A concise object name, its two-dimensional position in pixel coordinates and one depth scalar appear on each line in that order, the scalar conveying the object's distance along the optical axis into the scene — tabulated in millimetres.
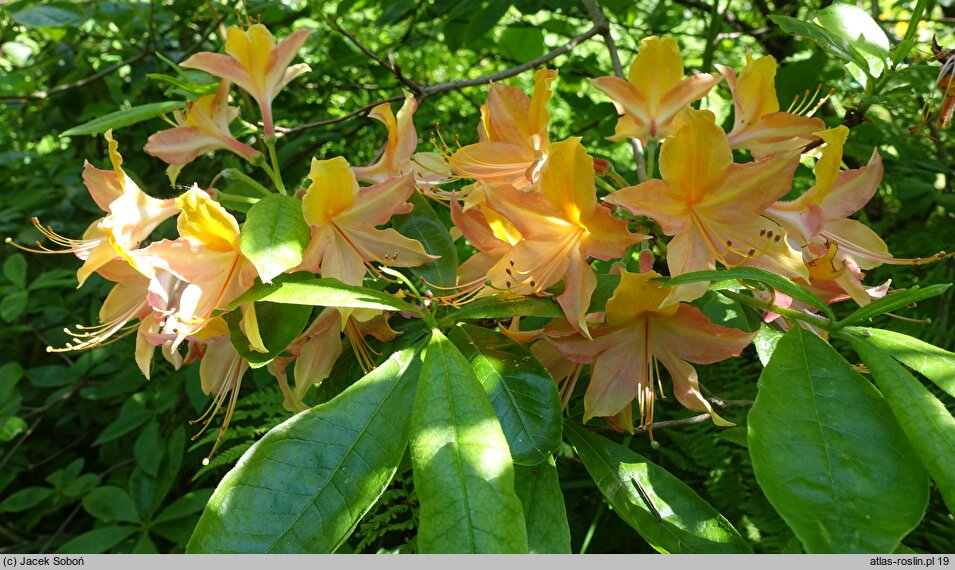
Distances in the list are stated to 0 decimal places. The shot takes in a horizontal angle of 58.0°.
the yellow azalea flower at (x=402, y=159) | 357
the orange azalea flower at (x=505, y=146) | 333
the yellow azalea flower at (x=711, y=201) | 286
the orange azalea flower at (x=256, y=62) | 380
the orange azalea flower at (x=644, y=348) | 298
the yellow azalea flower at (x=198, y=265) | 286
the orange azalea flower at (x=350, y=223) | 307
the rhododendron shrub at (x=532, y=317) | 234
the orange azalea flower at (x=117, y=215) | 304
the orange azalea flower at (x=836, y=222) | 303
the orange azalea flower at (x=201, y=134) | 390
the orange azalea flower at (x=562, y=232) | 287
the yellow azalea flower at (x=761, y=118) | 349
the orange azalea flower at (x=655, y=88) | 364
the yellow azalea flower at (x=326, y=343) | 332
